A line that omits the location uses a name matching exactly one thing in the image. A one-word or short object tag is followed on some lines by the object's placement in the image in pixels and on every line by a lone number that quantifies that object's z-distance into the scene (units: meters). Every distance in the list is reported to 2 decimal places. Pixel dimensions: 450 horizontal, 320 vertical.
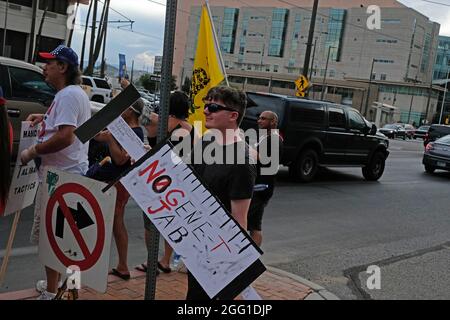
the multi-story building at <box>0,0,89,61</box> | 39.50
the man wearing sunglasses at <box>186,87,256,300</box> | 2.65
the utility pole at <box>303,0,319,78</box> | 21.80
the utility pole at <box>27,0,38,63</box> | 30.45
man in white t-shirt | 3.36
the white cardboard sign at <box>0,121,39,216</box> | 3.39
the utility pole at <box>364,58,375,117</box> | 83.14
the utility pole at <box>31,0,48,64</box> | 36.46
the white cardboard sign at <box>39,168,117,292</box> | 3.00
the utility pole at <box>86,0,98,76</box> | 34.38
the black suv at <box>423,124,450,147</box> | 25.73
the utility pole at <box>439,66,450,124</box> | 91.44
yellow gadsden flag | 3.98
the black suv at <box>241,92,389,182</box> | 10.60
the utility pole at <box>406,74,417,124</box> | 87.63
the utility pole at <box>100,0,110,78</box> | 33.82
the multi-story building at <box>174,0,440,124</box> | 88.03
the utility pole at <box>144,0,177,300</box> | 2.79
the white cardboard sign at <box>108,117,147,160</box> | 2.75
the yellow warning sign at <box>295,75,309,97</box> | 22.55
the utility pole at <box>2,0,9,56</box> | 36.75
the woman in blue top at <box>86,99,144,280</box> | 4.09
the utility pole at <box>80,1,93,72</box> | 40.59
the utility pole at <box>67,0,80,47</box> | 38.22
